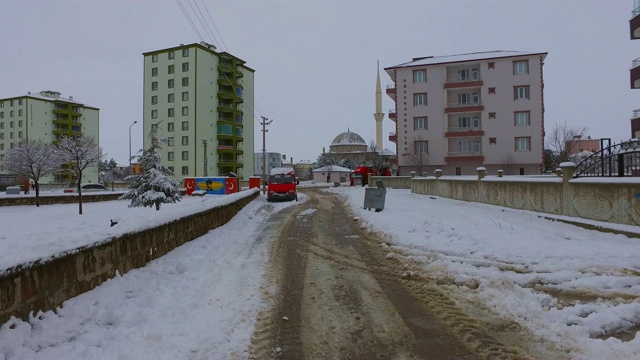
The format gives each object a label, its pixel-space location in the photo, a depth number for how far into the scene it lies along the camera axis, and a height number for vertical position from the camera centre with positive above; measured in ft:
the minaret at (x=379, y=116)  298.15 +46.85
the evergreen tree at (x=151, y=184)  72.28 -0.84
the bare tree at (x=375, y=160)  206.49 +10.55
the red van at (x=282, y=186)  99.76 -1.75
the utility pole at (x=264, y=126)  141.56 +18.97
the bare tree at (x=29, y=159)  142.81 +8.02
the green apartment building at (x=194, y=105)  218.18 +41.45
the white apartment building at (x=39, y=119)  271.69 +42.16
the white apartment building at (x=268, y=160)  439.63 +21.06
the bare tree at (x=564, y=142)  159.96 +15.08
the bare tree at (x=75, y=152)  102.17 +8.41
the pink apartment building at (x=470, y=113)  156.35 +26.35
